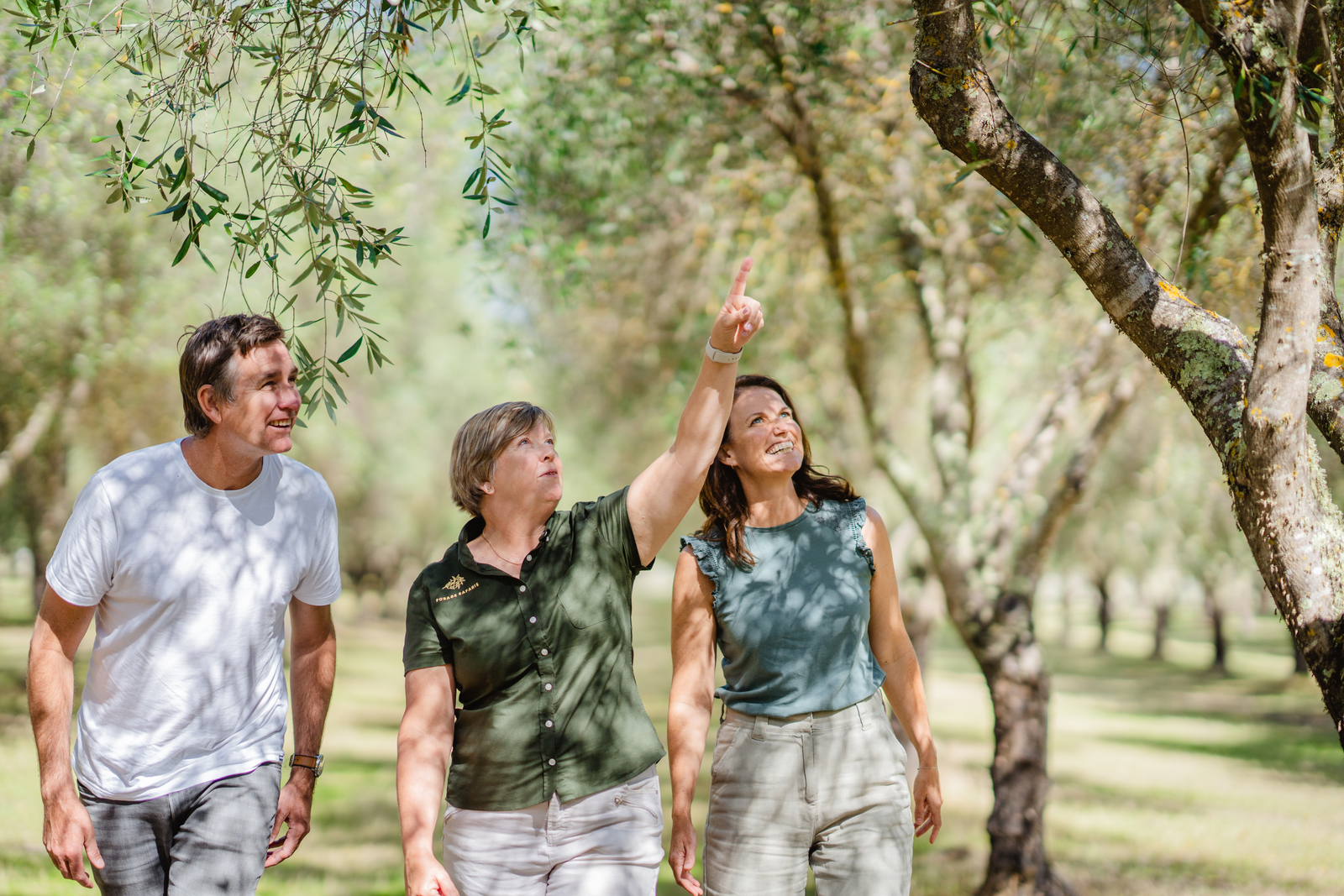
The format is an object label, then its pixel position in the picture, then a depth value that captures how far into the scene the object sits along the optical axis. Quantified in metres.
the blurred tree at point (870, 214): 6.93
